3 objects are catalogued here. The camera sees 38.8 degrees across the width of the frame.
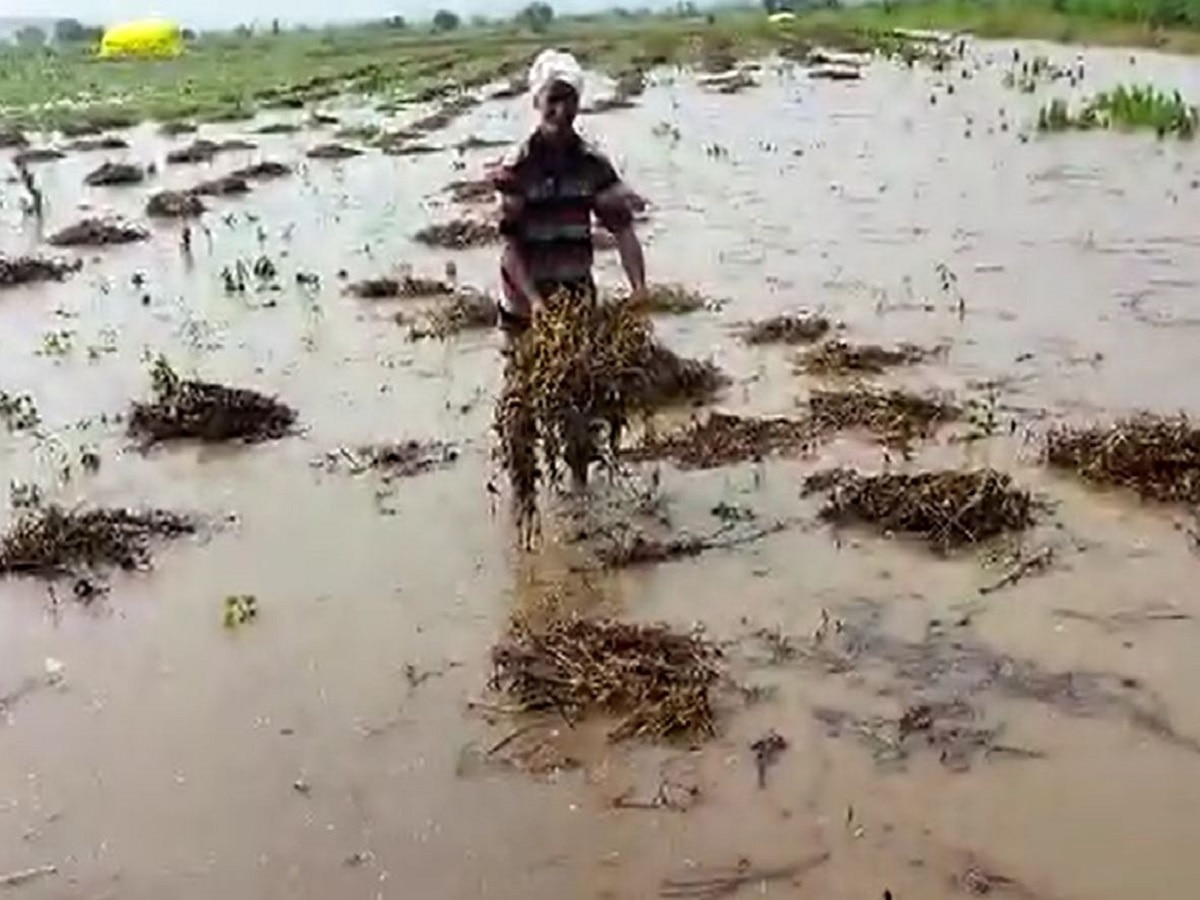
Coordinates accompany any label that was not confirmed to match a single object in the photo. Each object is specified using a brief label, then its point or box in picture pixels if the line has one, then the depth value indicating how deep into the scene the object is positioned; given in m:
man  6.88
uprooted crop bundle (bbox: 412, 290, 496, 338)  10.68
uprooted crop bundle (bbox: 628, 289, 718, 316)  10.94
